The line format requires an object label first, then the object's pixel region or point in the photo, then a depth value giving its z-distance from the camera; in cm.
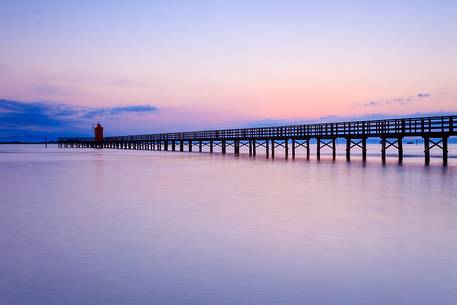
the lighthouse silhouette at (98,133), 8281
